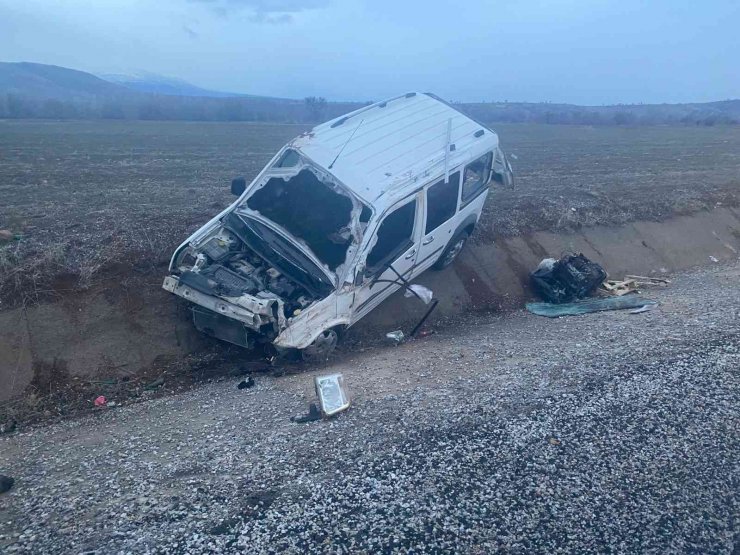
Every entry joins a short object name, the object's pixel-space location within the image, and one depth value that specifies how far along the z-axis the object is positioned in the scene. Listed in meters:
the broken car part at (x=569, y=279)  9.77
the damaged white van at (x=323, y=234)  6.59
